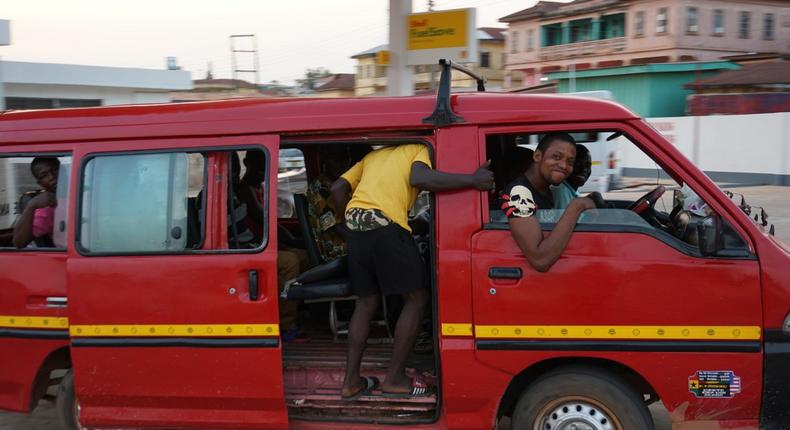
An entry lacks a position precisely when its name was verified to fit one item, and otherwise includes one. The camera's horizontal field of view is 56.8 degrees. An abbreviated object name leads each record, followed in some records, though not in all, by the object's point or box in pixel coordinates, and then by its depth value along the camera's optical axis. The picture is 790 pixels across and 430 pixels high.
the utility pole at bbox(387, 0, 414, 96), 10.57
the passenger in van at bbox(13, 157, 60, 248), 4.27
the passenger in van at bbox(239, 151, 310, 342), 4.45
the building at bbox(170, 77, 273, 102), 35.12
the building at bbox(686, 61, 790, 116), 25.30
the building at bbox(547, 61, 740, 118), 31.94
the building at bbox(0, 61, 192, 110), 15.22
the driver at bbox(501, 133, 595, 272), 3.52
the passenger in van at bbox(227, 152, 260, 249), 4.00
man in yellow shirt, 3.83
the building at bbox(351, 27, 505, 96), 55.80
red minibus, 3.48
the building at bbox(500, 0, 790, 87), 39.38
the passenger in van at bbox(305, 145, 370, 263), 4.75
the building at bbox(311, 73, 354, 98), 61.57
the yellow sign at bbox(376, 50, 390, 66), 10.94
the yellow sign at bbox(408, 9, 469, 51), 10.05
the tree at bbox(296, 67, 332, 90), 65.50
